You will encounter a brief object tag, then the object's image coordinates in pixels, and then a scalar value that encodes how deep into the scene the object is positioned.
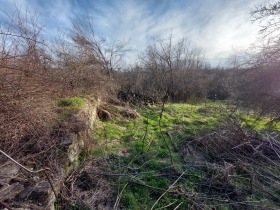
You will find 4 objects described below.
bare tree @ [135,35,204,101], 18.22
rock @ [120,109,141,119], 9.28
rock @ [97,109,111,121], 8.59
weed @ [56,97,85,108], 6.04
